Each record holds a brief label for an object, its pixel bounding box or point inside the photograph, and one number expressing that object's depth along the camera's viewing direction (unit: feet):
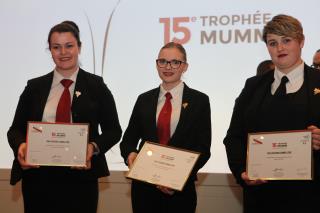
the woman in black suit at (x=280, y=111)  7.59
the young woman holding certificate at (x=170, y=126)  8.82
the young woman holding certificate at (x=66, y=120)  8.84
